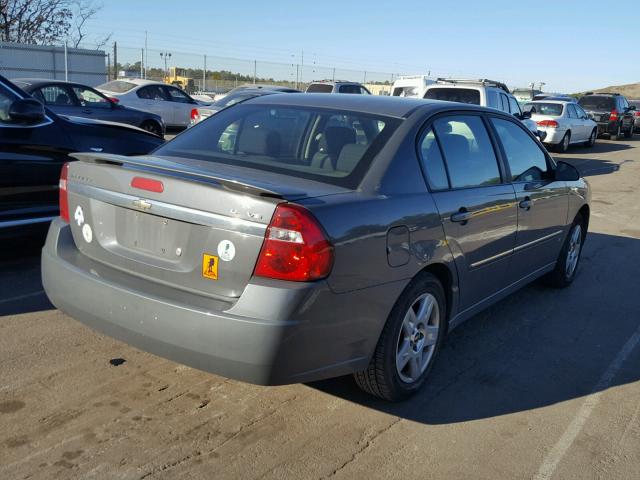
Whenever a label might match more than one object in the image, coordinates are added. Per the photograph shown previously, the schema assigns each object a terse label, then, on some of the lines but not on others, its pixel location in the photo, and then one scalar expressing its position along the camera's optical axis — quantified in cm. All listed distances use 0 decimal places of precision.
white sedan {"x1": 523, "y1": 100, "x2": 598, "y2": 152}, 1947
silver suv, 1847
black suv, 2658
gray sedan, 290
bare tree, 2861
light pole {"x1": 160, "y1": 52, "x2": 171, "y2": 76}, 3297
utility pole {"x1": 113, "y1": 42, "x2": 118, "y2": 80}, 2779
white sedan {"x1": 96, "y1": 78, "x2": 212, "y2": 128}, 1889
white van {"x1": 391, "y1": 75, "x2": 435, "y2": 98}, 1764
